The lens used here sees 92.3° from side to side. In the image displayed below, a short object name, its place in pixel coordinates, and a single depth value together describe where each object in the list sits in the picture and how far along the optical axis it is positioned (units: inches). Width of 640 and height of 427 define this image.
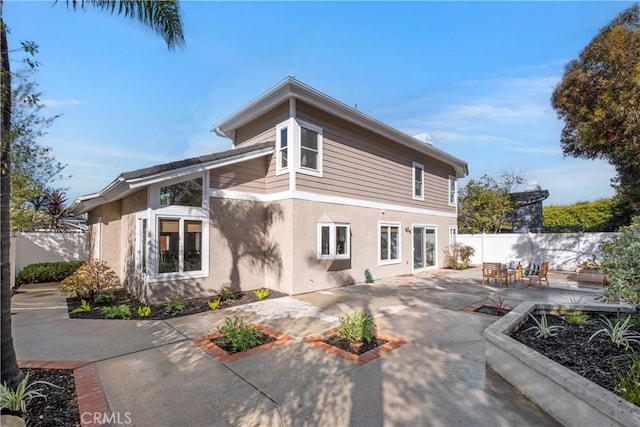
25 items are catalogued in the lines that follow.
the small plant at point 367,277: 448.5
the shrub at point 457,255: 637.2
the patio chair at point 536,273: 430.3
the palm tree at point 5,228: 124.0
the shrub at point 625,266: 151.7
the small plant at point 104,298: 323.1
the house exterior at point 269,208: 322.3
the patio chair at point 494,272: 422.5
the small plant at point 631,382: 106.6
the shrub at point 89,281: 327.0
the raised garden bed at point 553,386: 100.2
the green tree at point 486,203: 794.2
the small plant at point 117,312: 269.7
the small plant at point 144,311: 271.9
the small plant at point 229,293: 333.4
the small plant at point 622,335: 156.6
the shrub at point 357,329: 197.0
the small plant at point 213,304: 298.5
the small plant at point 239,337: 189.0
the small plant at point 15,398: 111.3
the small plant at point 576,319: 195.3
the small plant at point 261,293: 341.0
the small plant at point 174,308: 281.0
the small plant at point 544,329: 177.3
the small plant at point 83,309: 286.5
